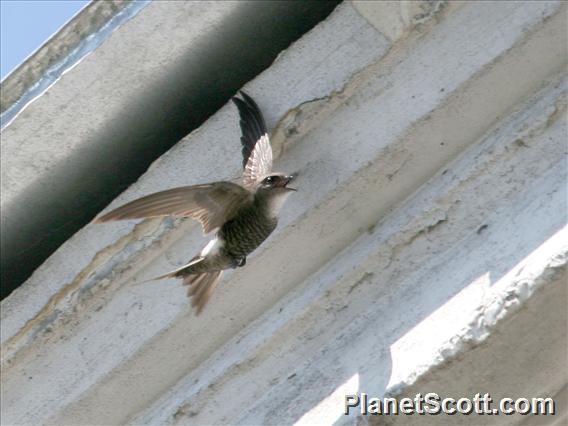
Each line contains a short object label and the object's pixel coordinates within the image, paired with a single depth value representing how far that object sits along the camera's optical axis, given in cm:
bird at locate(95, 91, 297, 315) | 882
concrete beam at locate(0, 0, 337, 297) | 871
